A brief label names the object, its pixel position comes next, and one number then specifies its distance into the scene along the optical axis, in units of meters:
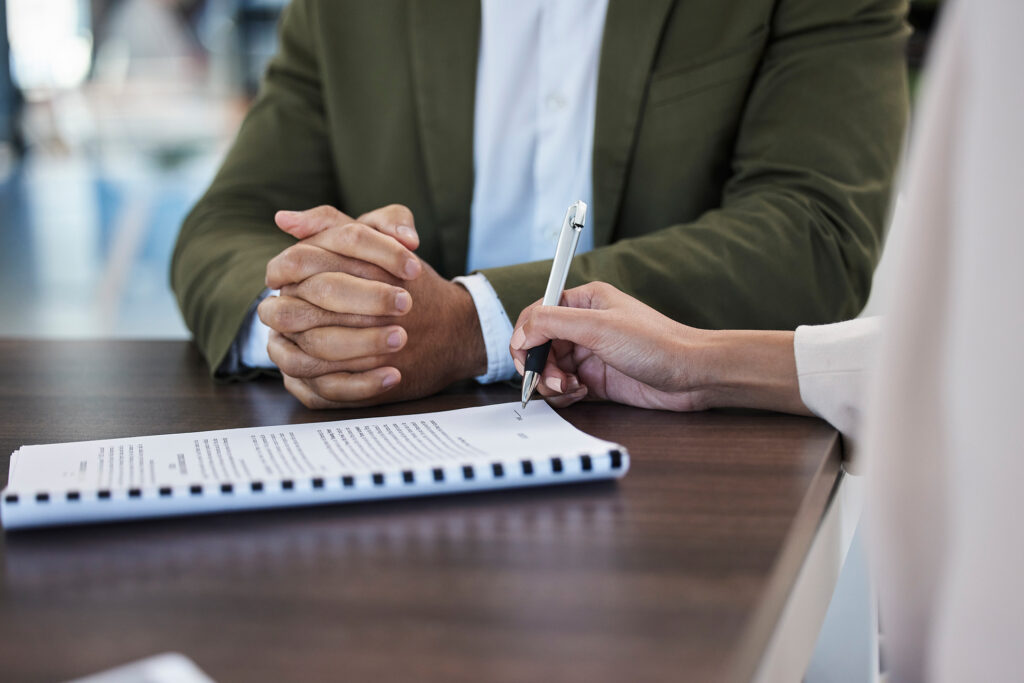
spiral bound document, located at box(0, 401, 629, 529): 0.51
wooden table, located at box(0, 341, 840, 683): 0.37
